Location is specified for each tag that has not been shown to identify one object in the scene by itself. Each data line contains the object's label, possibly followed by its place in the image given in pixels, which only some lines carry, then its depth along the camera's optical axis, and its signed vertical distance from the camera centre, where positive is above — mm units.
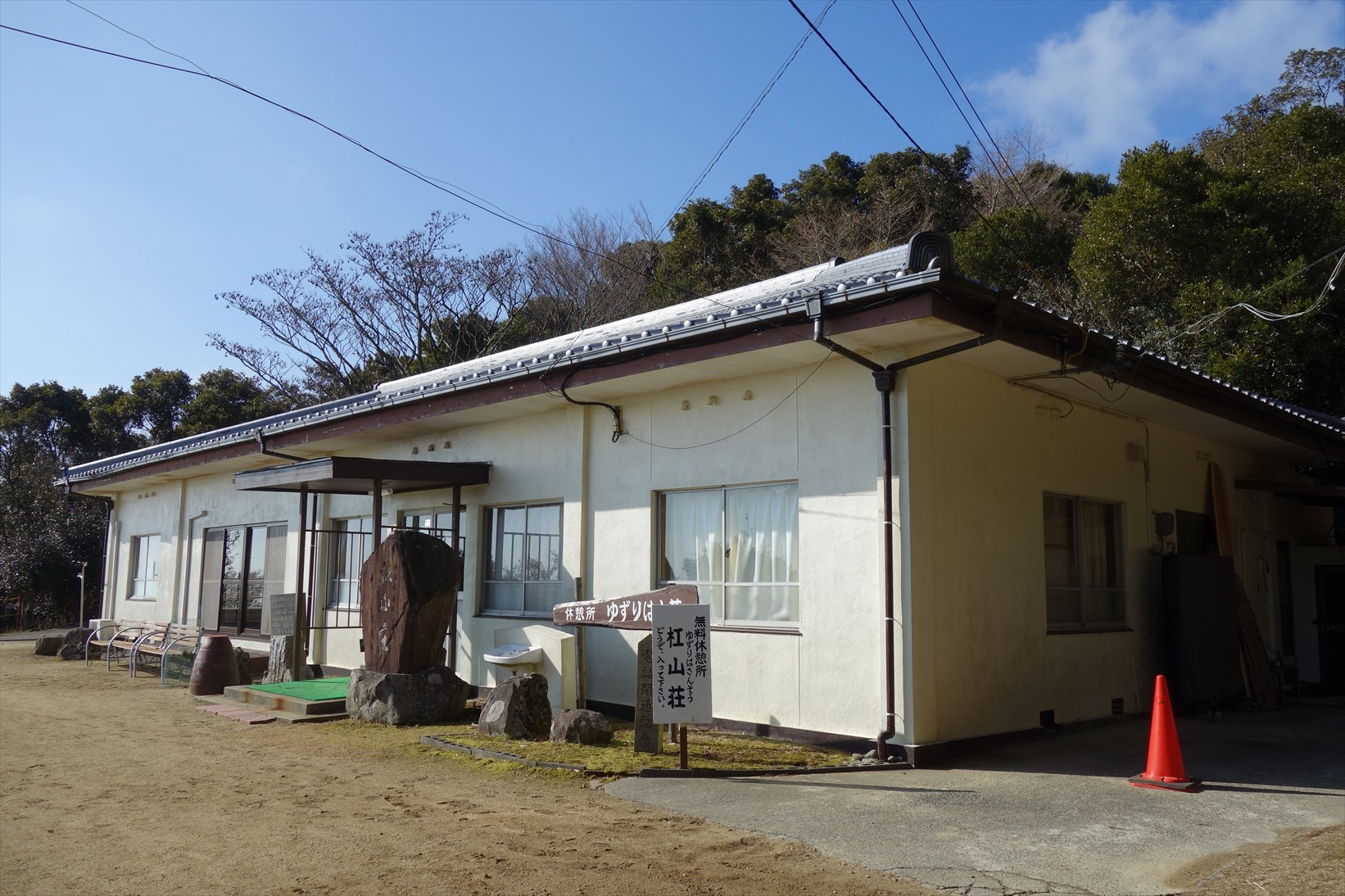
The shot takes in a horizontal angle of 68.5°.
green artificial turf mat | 11359 -1454
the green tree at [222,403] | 34562 +5755
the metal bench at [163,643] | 14711 -1211
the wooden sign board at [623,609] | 8062 -332
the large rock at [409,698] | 10023 -1319
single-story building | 8156 +867
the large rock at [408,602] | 10180 -339
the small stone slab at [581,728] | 8508 -1353
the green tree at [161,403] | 36219 +5945
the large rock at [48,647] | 19078 -1587
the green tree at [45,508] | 28344 +1757
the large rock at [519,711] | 8852 -1261
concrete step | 10602 -1553
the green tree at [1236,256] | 15586 +5557
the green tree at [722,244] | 27641 +9448
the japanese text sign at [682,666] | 7605 -717
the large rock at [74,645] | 18328 -1481
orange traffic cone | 6984 -1266
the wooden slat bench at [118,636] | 16891 -1299
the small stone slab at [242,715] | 10430 -1611
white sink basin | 10258 -893
